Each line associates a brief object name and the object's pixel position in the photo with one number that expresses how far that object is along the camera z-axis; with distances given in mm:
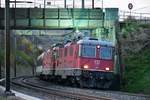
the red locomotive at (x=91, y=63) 40188
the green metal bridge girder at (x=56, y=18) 56938
